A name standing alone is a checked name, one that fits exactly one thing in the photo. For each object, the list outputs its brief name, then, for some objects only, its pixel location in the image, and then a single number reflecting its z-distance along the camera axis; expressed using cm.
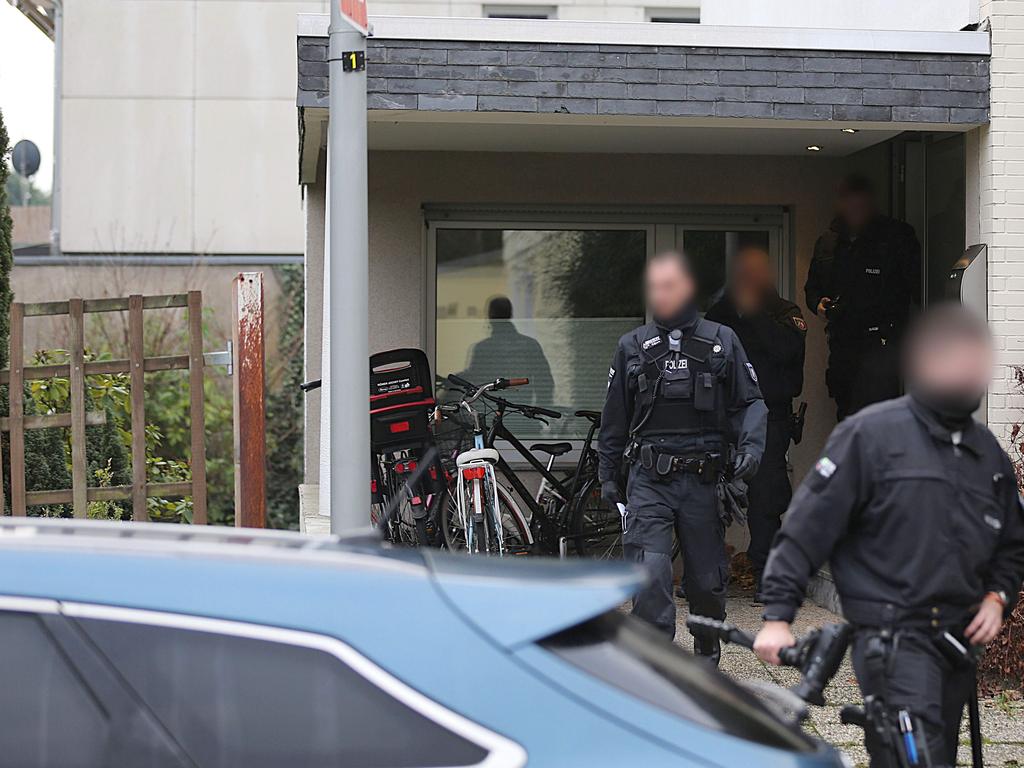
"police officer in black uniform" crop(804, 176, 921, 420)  1609
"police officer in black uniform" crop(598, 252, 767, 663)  1154
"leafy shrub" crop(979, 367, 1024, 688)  1191
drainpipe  3316
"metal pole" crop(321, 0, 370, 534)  935
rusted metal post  1562
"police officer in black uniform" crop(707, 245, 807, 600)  1559
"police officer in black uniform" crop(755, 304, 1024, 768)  671
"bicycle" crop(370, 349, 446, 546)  1524
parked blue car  409
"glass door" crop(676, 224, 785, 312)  1816
